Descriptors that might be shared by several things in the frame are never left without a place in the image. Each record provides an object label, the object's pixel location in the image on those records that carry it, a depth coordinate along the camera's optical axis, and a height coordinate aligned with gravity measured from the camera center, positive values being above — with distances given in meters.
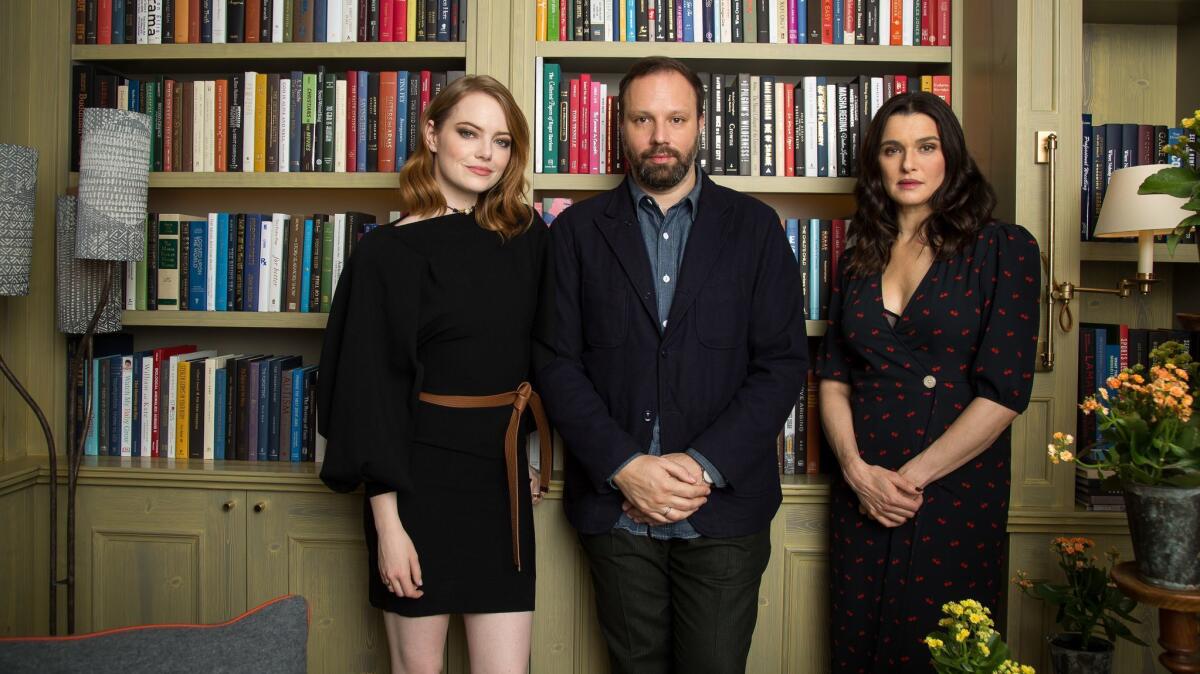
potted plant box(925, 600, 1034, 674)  1.27 -0.48
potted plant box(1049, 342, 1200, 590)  1.27 -0.19
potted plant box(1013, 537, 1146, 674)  1.80 -0.59
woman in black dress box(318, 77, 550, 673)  1.67 -0.12
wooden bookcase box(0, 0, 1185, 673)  2.04 +0.10
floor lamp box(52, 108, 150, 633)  1.95 +0.30
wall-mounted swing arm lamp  1.80 +0.26
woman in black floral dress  1.79 -0.12
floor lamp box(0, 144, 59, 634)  1.90 +0.25
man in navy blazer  1.75 -0.10
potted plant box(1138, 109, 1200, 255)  1.31 +0.25
